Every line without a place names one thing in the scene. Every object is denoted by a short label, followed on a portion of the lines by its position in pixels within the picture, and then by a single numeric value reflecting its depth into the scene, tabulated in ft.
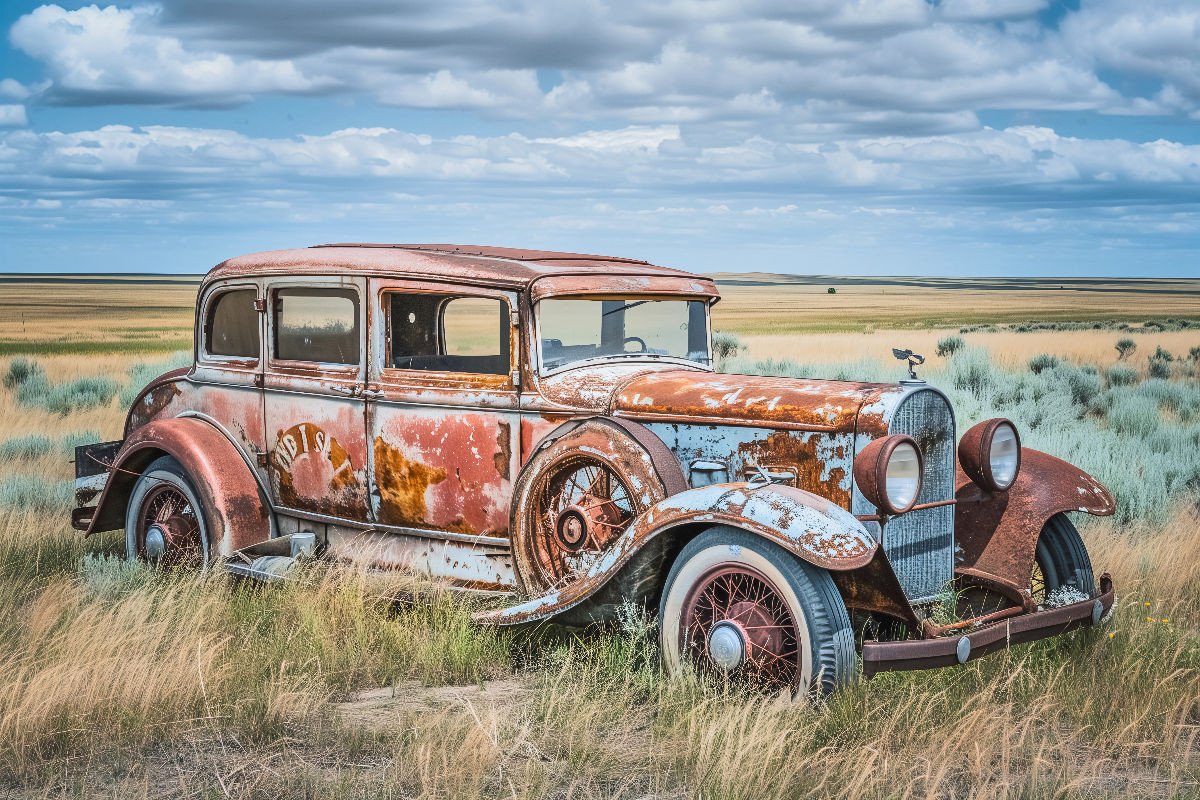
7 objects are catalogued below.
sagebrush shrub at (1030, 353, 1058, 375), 66.57
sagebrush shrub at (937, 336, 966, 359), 85.71
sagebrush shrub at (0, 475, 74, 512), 28.37
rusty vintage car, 14.08
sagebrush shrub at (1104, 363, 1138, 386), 62.59
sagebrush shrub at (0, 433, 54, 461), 37.65
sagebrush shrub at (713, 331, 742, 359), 70.13
